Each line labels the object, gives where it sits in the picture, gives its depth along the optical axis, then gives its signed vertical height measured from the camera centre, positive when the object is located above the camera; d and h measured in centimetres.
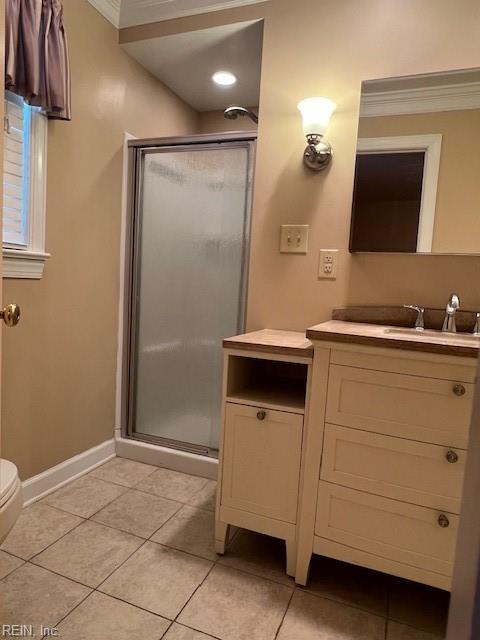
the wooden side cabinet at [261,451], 133 -59
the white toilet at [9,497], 85 -53
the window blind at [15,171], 155 +40
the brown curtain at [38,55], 137 +81
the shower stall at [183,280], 200 +0
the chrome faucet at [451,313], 147 -6
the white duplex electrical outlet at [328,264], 171 +11
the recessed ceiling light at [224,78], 226 +123
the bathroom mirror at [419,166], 151 +53
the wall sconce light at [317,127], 158 +67
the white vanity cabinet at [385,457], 112 -51
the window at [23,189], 155 +34
